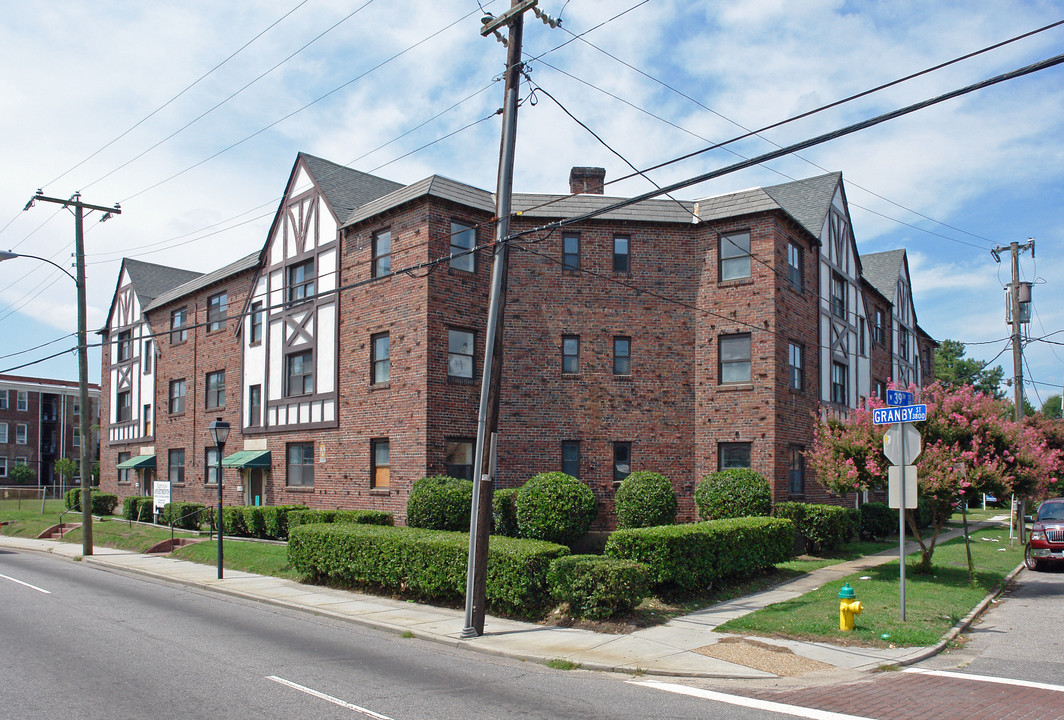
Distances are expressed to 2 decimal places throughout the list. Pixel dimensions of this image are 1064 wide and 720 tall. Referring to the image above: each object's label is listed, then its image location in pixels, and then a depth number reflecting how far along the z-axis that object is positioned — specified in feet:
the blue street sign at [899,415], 38.78
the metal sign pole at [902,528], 38.89
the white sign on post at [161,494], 78.79
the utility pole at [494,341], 38.83
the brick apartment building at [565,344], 70.49
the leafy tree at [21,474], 208.54
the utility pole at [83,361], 76.23
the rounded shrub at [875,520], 81.30
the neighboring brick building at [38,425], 213.87
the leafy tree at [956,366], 227.61
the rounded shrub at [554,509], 61.16
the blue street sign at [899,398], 40.88
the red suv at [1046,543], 62.90
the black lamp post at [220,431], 60.64
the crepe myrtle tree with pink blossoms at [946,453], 49.65
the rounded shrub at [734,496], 65.46
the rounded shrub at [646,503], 65.36
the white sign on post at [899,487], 39.45
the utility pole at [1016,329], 89.97
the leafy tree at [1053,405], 337.27
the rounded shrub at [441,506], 62.64
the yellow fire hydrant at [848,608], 36.94
